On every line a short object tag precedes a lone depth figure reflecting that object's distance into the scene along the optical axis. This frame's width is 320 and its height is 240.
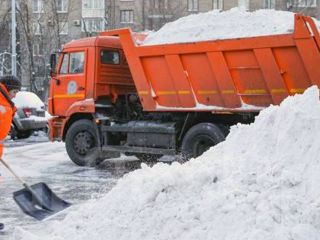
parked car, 16.48
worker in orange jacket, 5.99
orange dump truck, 9.01
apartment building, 32.31
